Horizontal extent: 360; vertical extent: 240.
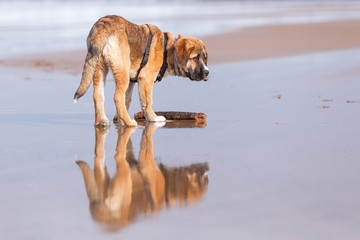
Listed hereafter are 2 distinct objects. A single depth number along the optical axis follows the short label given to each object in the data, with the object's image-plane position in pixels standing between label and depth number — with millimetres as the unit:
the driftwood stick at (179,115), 15187
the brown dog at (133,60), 14336
